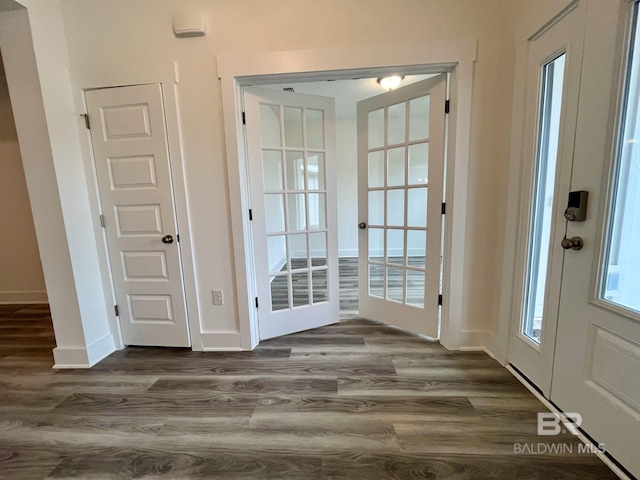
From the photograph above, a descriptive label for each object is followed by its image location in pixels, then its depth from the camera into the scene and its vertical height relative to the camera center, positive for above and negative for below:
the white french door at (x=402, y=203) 2.05 -0.05
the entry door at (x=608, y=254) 1.11 -0.29
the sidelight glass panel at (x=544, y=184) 1.35 +0.05
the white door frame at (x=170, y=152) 1.94 +0.40
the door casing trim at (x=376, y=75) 1.83 +0.73
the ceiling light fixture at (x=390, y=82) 3.10 +1.36
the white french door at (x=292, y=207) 2.18 -0.05
